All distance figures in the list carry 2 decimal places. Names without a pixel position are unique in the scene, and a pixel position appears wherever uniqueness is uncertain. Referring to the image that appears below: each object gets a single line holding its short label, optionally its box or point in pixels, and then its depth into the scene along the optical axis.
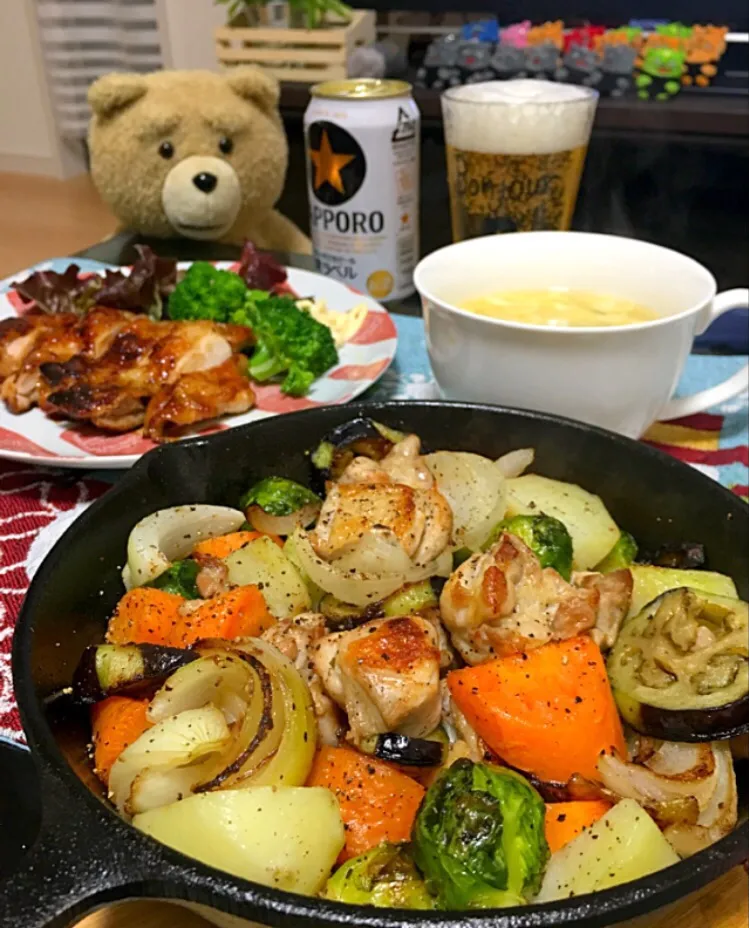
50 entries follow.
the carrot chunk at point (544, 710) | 0.19
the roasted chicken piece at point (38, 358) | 0.36
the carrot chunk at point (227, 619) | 0.22
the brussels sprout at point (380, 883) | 0.16
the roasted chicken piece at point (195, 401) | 0.34
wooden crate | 0.63
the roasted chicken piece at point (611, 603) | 0.22
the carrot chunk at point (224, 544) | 0.25
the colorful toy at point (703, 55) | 0.67
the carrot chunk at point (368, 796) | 0.18
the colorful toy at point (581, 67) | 0.68
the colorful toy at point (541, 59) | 0.69
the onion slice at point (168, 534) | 0.23
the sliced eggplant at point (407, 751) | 0.19
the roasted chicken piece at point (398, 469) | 0.25
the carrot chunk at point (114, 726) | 0.19
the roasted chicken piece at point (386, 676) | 0.19
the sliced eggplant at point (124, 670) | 0.19
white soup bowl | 0.30
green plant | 0.64
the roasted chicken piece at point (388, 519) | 0.23
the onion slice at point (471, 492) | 0.25
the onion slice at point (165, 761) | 0.17
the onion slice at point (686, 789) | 0.18
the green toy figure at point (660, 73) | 0.66
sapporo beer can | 0.44
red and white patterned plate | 0.32
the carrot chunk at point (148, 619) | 0.22
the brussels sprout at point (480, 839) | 0.16
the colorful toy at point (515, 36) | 0.71
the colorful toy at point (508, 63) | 0.69
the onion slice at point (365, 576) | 0.23
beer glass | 0.42
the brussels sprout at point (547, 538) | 0.24
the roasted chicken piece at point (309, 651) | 0.21
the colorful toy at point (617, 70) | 0.67
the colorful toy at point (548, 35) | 0.70
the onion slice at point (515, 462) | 0.27
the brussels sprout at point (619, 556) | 0.26
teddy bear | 0.51
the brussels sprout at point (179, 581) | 0.23
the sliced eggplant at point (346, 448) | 0.26
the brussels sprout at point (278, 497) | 0.26
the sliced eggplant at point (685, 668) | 0.19
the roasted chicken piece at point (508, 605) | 0.21
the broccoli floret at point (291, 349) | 0.38
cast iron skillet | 0.13
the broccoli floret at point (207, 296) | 0.43
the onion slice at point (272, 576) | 0.24
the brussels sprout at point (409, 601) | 0.23
